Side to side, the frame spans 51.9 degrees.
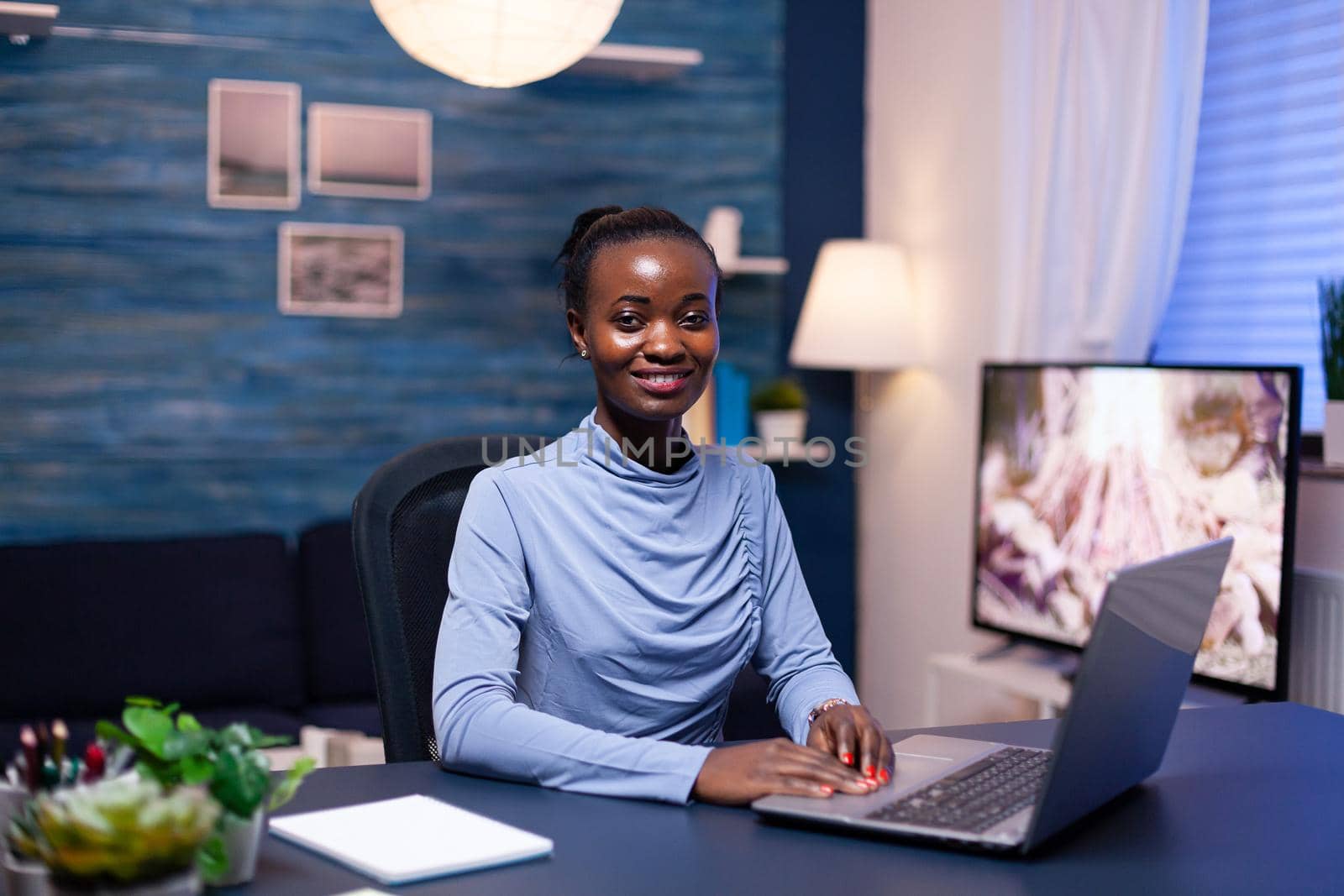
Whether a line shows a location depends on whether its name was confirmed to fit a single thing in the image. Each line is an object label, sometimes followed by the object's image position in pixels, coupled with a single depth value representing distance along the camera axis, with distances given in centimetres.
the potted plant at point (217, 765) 95
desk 101
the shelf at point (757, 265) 383
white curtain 287
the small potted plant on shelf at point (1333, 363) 236
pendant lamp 198
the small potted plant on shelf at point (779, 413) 387
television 236
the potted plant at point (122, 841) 76
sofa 320
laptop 105
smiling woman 149
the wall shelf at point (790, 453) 388
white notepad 102
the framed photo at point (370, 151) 363
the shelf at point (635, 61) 363
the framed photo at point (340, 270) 362
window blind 267
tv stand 290
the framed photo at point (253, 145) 354
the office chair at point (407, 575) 161
